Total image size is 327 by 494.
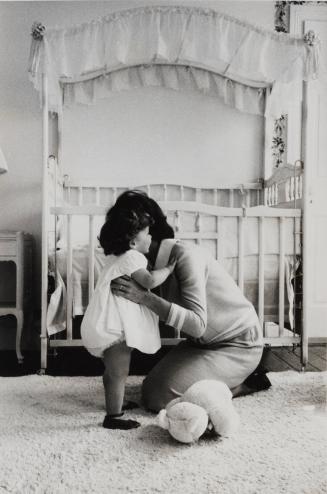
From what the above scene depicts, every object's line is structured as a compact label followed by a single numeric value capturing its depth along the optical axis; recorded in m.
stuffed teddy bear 1.41
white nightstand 2.63
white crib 2.35
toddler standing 1.58
